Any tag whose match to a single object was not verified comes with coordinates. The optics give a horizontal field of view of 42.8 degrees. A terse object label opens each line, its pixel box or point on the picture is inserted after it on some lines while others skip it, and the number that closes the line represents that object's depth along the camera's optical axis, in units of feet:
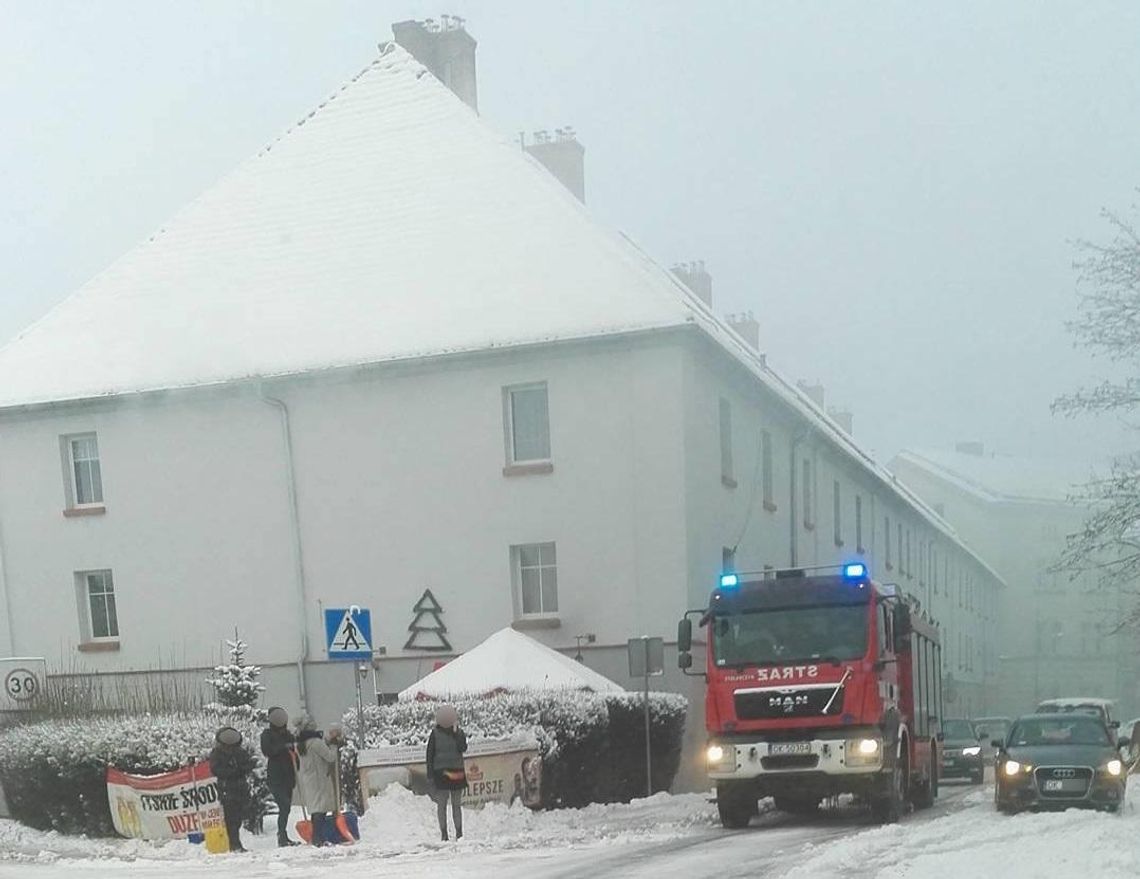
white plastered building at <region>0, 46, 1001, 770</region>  87.45
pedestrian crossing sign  56.34
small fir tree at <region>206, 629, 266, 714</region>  81.46
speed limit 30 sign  69.00
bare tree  83.56
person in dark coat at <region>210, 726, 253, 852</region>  52.42
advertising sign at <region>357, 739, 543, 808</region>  59.16
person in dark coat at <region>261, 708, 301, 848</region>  53.36
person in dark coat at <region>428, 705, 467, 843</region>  52.29
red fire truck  52.75
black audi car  58.34
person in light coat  52.37
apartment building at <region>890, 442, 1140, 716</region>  275.18
